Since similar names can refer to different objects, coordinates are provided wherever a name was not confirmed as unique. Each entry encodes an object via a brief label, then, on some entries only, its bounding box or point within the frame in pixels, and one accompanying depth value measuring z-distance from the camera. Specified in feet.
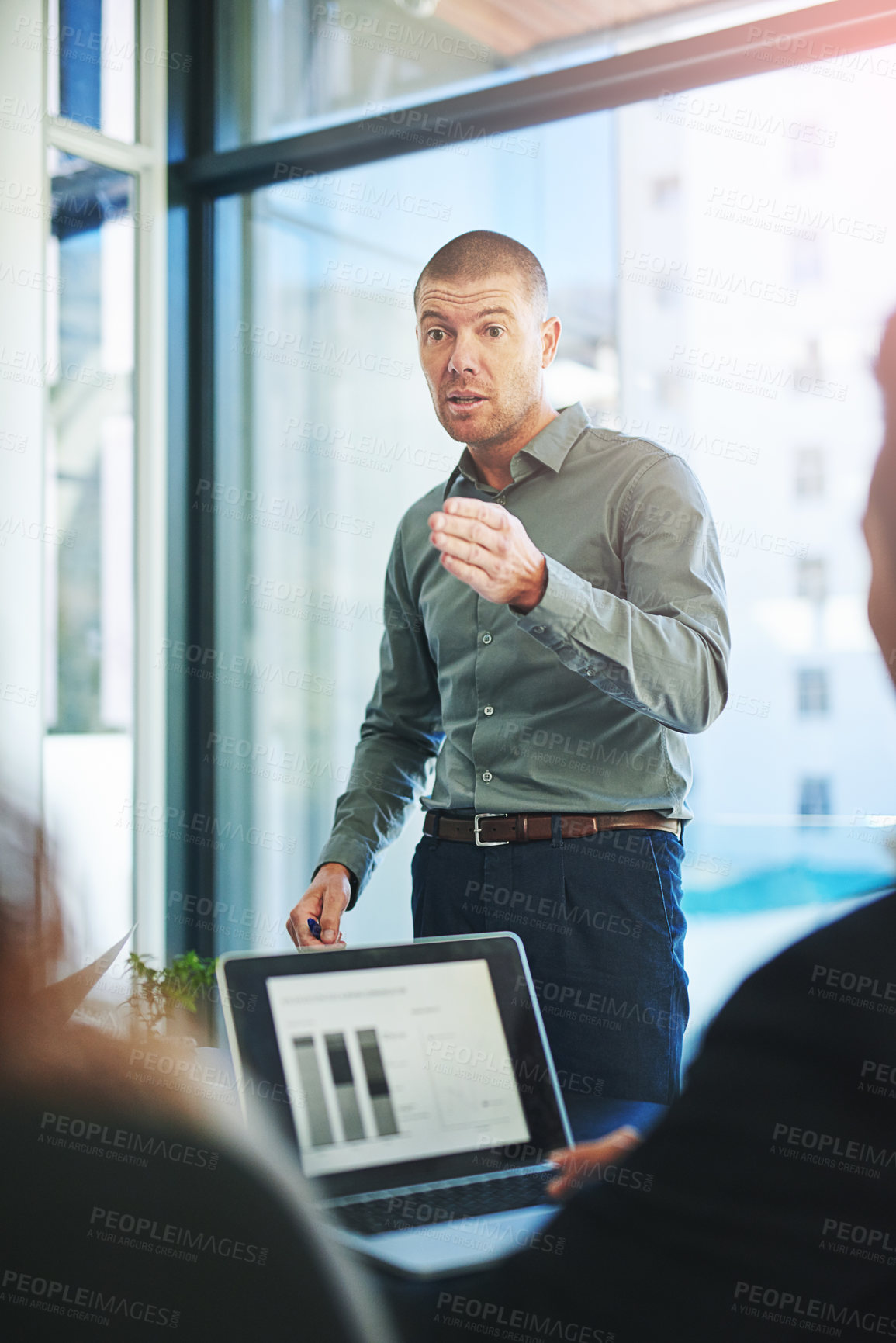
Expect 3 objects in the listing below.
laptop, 3.19
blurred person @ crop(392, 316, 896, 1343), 1.83
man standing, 5.02
